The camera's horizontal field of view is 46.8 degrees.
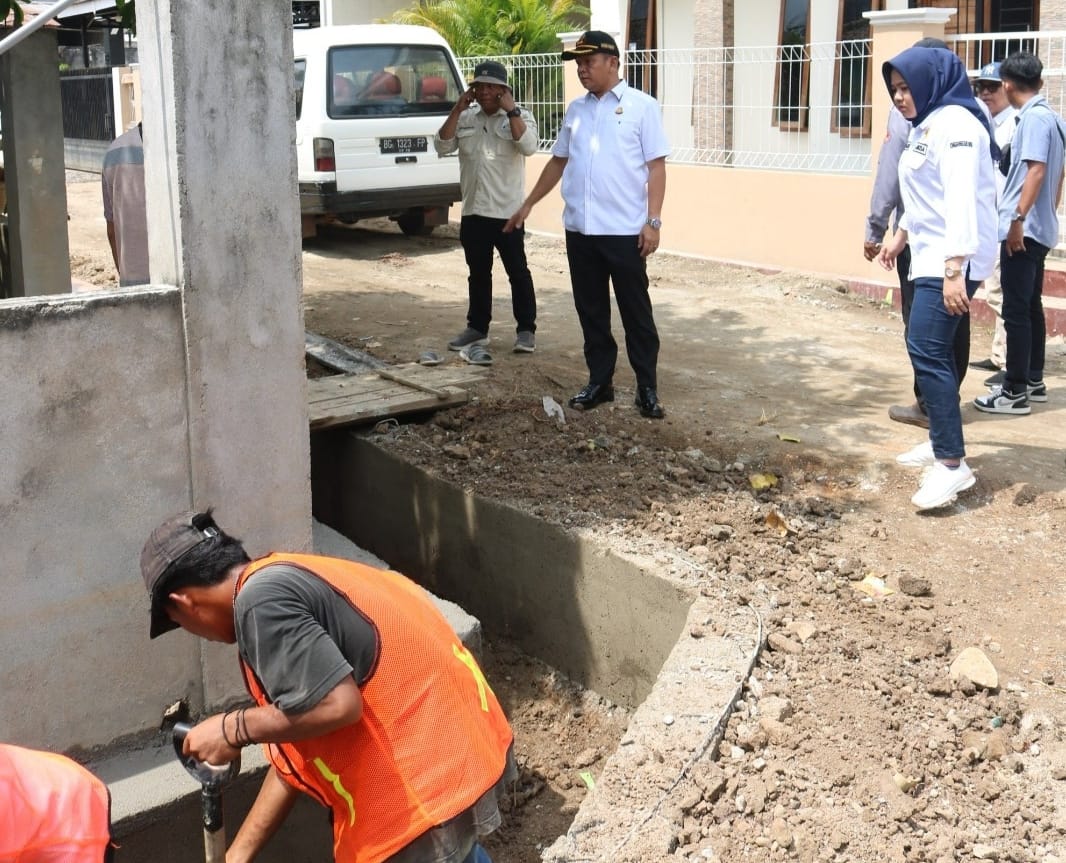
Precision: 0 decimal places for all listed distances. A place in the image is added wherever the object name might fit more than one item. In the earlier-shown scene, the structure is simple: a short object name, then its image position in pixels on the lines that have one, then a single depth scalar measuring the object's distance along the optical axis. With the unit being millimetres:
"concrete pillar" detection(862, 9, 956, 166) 9453
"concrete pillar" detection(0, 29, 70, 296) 6160
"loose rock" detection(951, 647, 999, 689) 3936
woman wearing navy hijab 4941
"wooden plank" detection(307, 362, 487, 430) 6211
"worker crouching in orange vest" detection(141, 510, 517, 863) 2471
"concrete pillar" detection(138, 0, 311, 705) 3484
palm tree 16891
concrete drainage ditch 3438
